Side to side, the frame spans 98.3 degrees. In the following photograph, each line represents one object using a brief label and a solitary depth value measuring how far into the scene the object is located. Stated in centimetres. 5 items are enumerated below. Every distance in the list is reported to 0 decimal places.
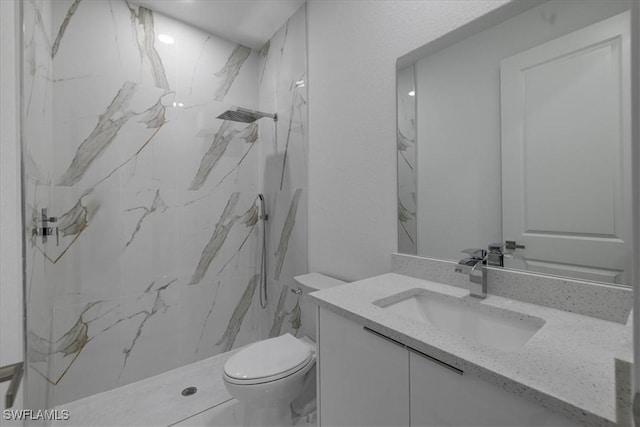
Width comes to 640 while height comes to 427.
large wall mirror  80
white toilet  127
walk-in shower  166
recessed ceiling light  200
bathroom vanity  51
